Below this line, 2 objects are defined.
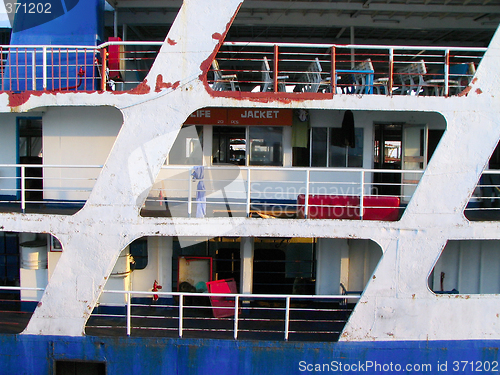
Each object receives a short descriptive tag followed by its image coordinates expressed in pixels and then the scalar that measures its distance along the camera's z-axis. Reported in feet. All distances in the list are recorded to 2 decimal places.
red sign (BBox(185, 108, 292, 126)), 25.59
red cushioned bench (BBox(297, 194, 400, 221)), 20.61
